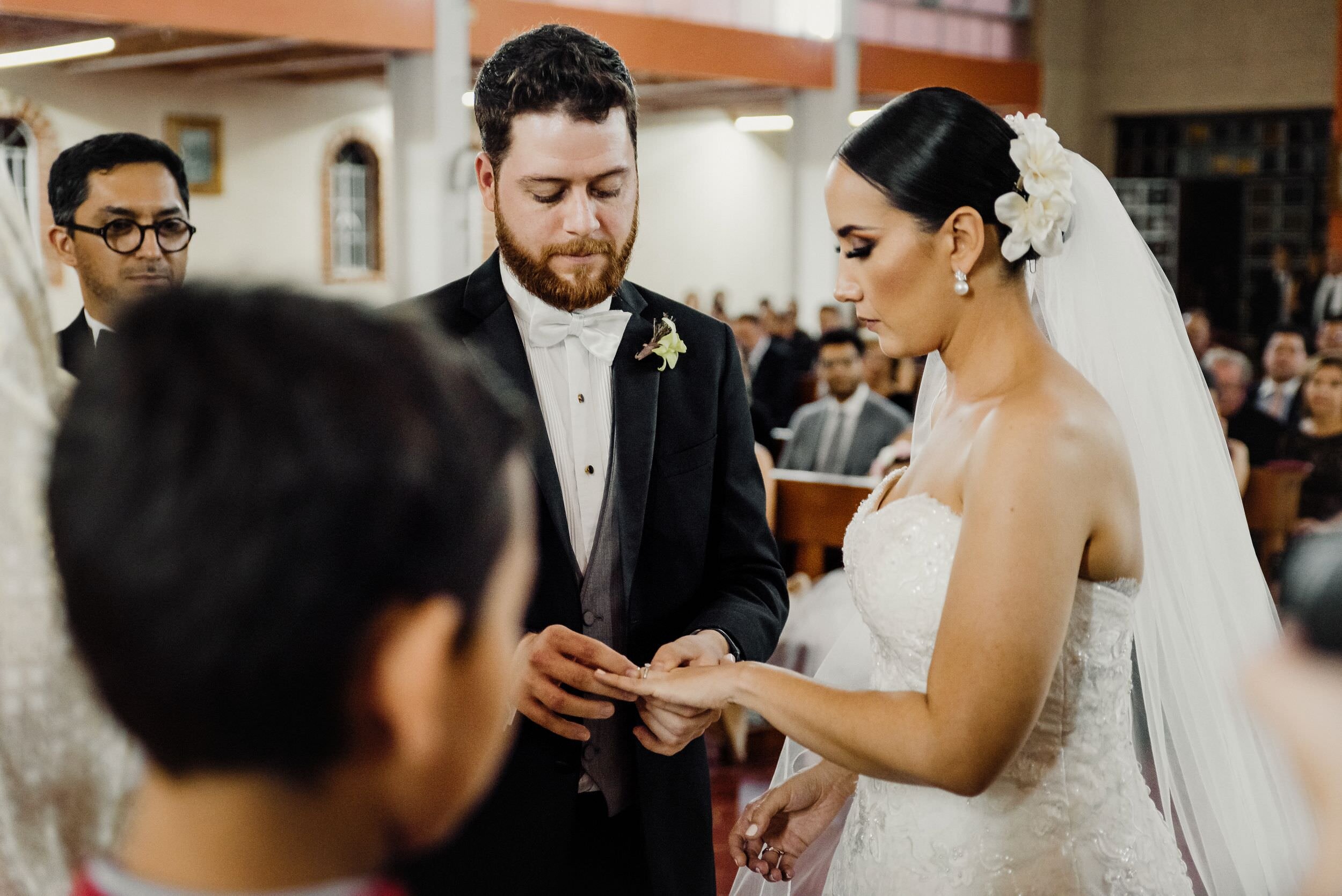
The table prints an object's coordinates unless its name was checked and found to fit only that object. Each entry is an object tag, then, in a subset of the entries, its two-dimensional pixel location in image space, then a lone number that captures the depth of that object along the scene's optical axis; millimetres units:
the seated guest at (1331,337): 8047
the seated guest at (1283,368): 8250
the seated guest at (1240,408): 6977
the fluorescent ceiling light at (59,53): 10672
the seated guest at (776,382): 10789
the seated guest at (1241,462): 5672
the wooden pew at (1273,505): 5699
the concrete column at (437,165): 10438
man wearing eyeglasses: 2389
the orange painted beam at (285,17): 8742
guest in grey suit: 7066
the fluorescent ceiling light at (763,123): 16328
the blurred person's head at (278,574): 688
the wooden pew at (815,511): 5426
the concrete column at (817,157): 14008
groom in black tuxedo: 1942
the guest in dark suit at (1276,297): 14617
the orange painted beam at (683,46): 10867
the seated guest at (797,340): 11727
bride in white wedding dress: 1550
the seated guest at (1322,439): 6160
